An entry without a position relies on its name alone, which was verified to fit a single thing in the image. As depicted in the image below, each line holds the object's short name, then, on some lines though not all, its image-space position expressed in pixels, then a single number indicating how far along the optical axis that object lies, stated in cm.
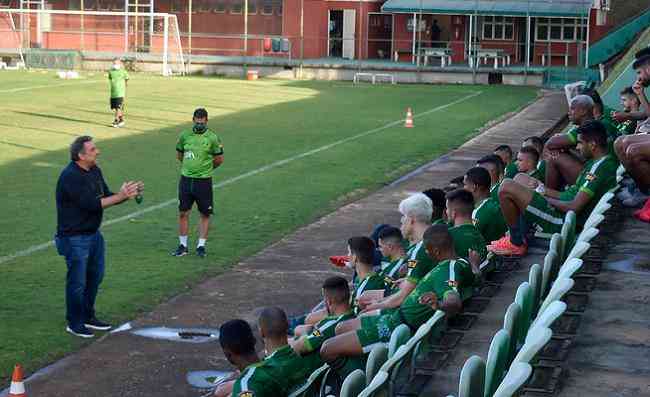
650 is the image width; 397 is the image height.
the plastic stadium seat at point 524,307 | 786
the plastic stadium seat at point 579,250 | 884
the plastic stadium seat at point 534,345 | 630
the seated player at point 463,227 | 991
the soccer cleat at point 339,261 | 1195
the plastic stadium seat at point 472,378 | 639
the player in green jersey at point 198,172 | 1482
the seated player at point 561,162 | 1304
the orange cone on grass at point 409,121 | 3262
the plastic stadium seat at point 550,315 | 673
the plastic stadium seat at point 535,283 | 851
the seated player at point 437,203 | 1138
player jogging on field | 3100
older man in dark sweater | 1117
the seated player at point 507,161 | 1415
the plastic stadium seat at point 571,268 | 802
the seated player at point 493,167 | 1314
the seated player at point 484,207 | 1146
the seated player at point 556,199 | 1129
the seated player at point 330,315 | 834
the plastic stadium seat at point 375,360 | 748
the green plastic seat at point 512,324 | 739
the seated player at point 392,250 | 994
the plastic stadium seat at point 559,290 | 750
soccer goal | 5400
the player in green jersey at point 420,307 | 823
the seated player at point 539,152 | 1348
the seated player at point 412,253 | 914
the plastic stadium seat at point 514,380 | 576
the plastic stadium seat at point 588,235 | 933
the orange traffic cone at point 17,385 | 805
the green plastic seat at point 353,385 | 685
